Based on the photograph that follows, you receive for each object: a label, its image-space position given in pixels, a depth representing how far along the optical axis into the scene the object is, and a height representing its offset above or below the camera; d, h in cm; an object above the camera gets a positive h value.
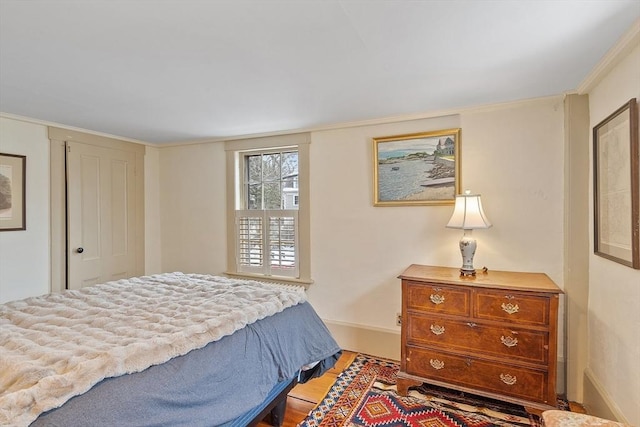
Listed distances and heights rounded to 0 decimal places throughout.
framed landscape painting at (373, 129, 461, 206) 281 +38
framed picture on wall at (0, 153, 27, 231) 287 +19
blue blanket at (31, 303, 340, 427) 113 -72
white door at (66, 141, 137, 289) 337 -1
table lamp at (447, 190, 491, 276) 244 -7
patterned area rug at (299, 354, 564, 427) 209 -134
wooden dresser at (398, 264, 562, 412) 206 -83
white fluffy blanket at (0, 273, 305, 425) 112 -56
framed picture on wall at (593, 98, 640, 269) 159 +13
